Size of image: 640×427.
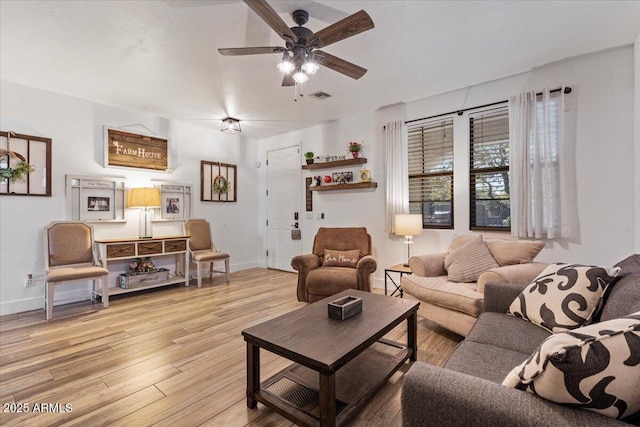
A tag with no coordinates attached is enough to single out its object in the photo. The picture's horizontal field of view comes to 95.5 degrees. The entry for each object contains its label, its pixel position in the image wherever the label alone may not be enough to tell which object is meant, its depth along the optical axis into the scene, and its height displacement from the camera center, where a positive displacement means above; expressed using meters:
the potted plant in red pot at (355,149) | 4.45 +0.99
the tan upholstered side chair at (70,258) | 3.20 -0.53
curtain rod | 2.97 +1.27
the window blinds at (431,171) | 3.80 +0.57
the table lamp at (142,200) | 4.09 +0.22
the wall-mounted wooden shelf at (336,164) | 4.42 +0.81
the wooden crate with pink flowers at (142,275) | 4.05 -0.86
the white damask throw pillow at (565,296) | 1.52 -0.47
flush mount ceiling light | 4.65 +1.48
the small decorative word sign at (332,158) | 4.72 +0.92
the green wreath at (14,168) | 3.33 +0.57
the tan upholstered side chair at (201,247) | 4.56 -0.54
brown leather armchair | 3.33 -0.63
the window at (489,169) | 3.38 +0.51
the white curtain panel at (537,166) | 2.99 +0.48
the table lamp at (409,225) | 3.54 -0.15
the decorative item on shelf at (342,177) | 4.64 +0.59
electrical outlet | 3.50 -0.79
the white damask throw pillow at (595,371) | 0.75 -0.42
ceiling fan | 1.90 +1.26
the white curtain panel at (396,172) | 4.02 +0.57
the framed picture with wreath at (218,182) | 5.19 +0.61
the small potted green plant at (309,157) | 4.96 +0.97
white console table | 3.79 -0.50
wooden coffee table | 1.47 -0.82
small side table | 3.33 -0.66
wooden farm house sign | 4.11 +0.97
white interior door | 5.46 +0.19
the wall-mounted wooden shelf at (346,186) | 4.34 +0.43
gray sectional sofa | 0.77 -0.54
